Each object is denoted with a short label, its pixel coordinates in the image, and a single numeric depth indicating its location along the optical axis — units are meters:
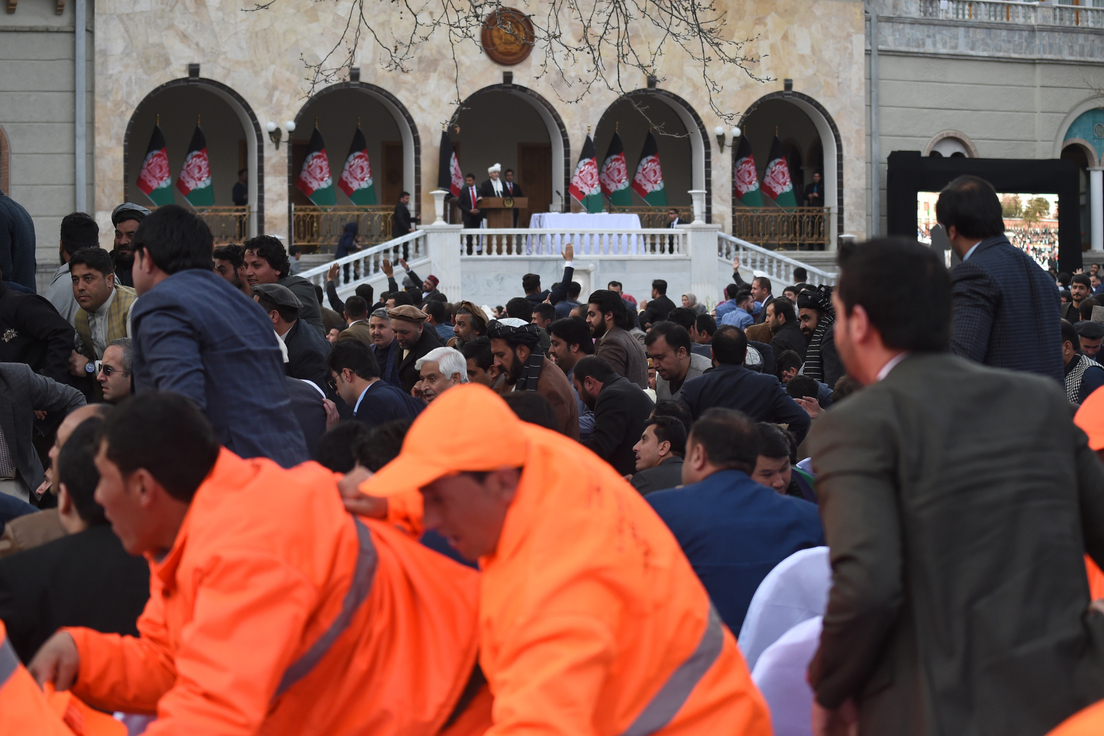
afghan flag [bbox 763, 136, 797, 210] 24.66
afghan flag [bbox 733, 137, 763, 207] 24.19
